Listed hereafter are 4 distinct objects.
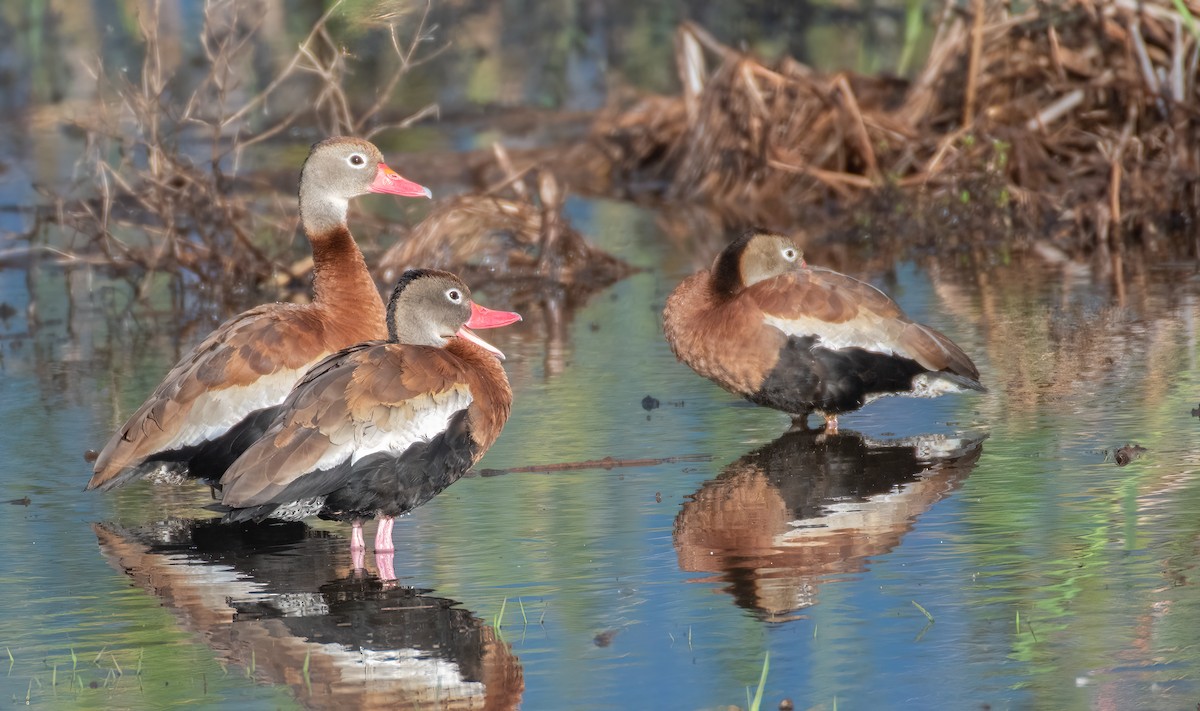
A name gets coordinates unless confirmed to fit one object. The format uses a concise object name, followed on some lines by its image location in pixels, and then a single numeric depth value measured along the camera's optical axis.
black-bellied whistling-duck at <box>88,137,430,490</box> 14.78
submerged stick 15.88
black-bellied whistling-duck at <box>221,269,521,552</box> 12.95
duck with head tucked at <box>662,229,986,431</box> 16.89
